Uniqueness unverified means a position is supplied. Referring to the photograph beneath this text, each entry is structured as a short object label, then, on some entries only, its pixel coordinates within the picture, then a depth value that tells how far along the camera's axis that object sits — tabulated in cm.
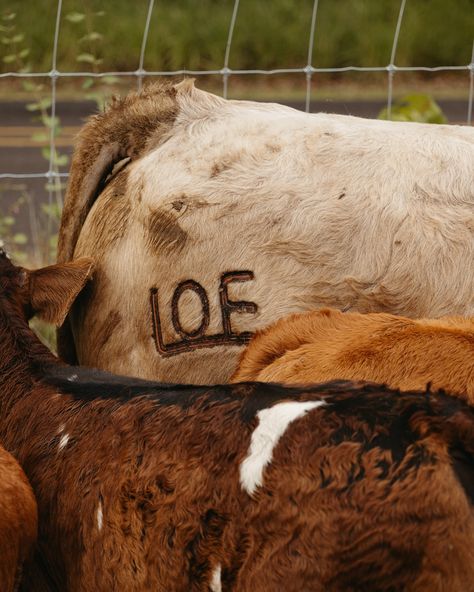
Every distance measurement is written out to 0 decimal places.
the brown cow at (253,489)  519
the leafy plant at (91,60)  1128
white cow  838
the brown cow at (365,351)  697
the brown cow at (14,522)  633
